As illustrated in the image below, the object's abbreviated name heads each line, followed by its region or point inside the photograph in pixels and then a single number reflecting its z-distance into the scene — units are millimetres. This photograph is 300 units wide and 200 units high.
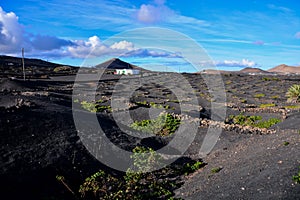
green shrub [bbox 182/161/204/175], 11413
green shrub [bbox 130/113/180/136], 16315
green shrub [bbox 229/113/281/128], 20080
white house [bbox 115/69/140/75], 85750
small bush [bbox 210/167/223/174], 10192
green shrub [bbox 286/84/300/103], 31616
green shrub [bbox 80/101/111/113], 20464
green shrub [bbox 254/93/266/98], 42650
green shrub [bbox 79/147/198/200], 9054
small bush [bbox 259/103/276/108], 30909
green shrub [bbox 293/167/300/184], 7508
